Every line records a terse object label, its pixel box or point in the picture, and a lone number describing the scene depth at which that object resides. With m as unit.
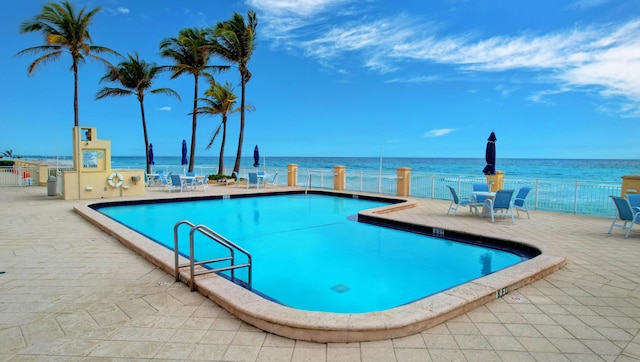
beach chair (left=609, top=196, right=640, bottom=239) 5.89
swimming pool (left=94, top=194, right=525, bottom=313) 4.12
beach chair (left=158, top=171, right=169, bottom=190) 13.20
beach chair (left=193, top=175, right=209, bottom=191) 13.19
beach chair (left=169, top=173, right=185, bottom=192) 12.33
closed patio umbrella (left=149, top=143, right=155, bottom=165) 17.17
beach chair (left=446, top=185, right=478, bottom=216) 7.94
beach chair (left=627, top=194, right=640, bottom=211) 6.23
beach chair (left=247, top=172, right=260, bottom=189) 13.57
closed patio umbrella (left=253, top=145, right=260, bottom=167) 15.56
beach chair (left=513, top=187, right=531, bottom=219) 7.76
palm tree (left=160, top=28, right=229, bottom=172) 16.19
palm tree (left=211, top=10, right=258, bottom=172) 15.19
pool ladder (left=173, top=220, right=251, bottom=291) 3.28
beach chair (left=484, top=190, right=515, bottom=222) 7.30
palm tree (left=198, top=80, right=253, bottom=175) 16.89
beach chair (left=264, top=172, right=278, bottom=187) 14.51
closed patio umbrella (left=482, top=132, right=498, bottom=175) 8.40
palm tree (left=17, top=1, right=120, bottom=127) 13.05
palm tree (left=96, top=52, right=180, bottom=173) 16.58
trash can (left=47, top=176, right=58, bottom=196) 10.95
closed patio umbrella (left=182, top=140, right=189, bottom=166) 16.70
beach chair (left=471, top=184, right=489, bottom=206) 8.18
